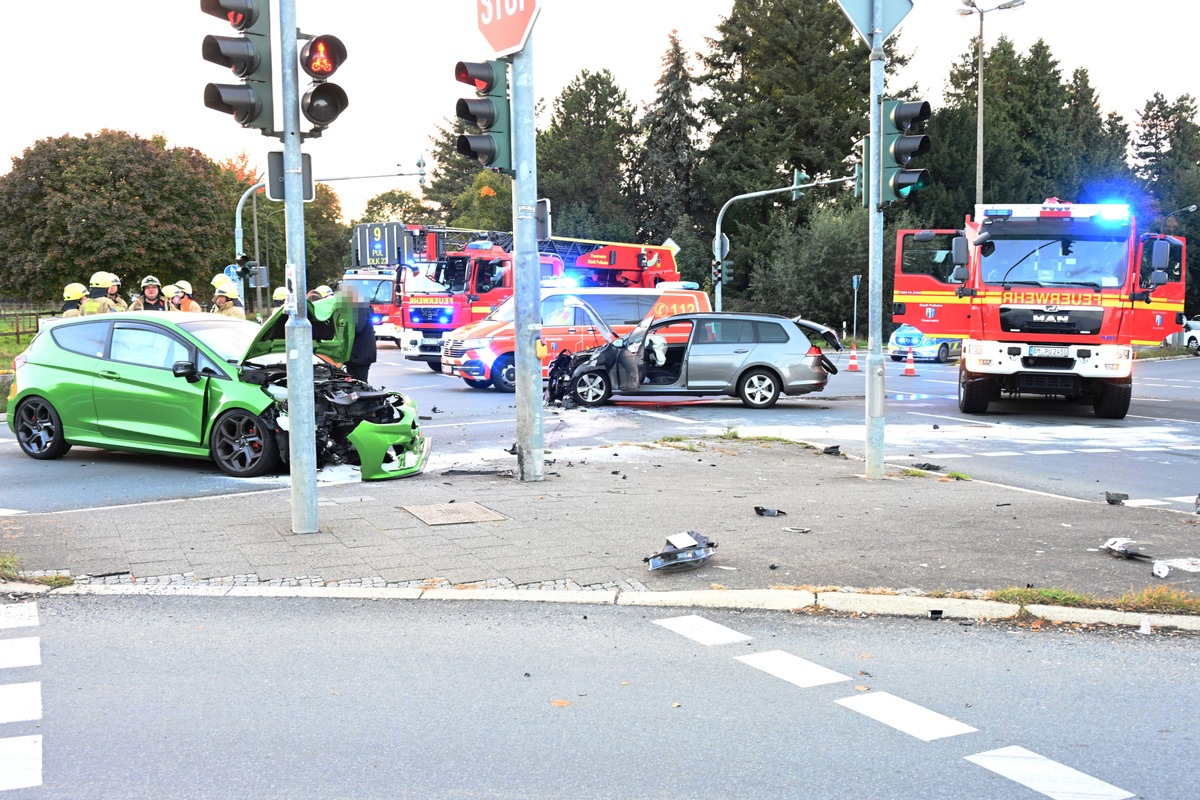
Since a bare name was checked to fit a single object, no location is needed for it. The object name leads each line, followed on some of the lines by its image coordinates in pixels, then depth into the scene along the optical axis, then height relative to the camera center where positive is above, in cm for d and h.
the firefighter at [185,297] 1567 +56
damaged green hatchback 1059 -62
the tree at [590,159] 6925 +1126
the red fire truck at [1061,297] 1636 +49
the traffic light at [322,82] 708 +162
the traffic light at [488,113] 947 +188
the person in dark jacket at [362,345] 1378 -12
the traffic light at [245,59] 698 +173
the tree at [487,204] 7956 +977
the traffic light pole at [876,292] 983 +35
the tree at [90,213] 5172 +580
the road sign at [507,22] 962 +273
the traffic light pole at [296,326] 723 +6
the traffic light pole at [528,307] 996 +24
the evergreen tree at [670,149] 6525 +1085
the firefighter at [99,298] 1503 +55
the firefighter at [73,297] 1519 +55
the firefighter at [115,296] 1587 +59
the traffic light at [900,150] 966 +156
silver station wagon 1827 -48
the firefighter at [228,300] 1625 +53
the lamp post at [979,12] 3494 +1006
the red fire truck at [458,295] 2886 +108
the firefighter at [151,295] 1494 +56
